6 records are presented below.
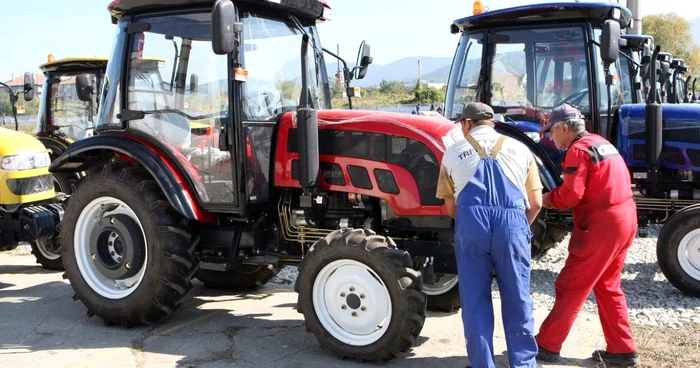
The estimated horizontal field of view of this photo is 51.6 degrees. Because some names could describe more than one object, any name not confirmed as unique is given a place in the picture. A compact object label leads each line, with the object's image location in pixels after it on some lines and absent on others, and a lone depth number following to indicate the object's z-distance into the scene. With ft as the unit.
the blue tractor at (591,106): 21.54
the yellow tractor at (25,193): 21.85
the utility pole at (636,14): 48.62
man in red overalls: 14.69
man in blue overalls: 12.94
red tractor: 15.53
